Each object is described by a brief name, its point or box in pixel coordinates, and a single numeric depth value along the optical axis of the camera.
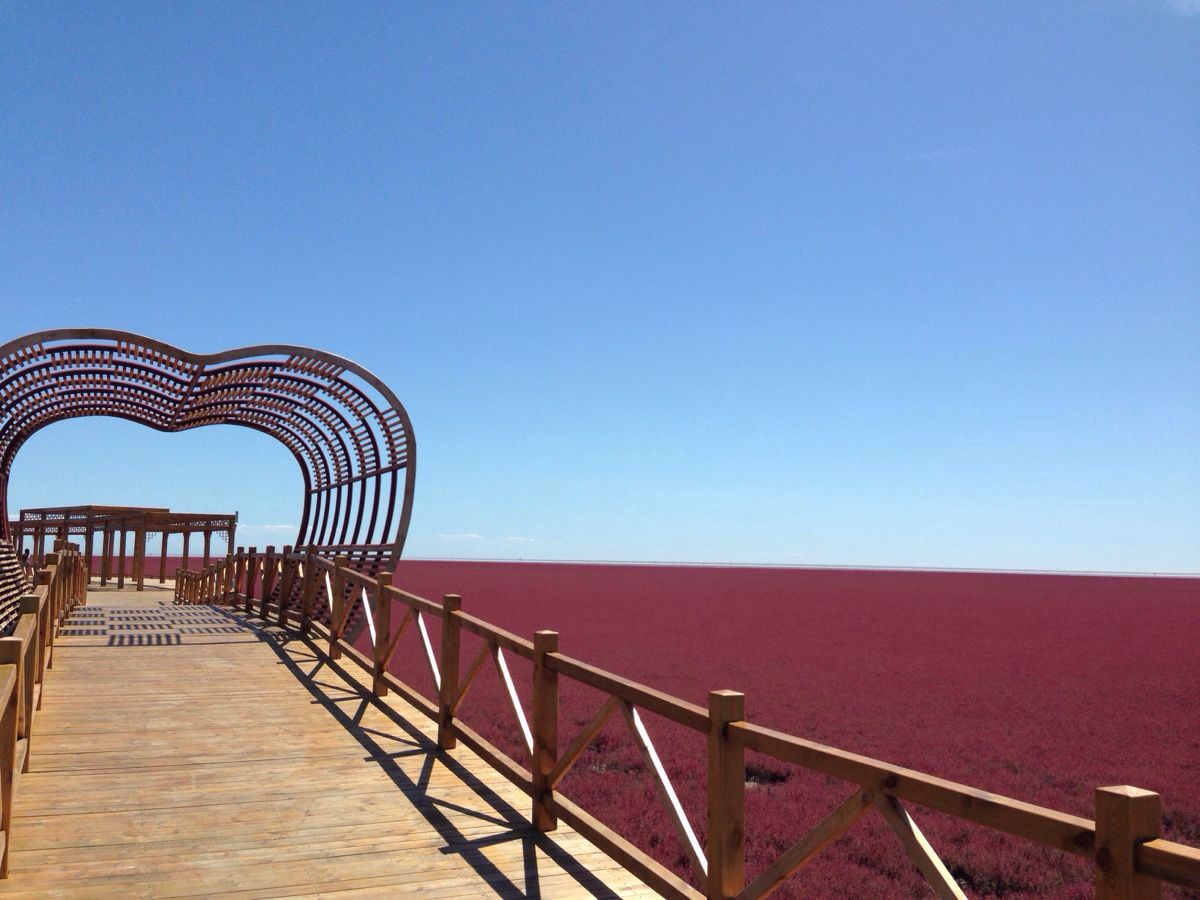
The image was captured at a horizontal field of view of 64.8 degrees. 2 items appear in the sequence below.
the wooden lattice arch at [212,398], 12.27
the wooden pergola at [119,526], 28.23
